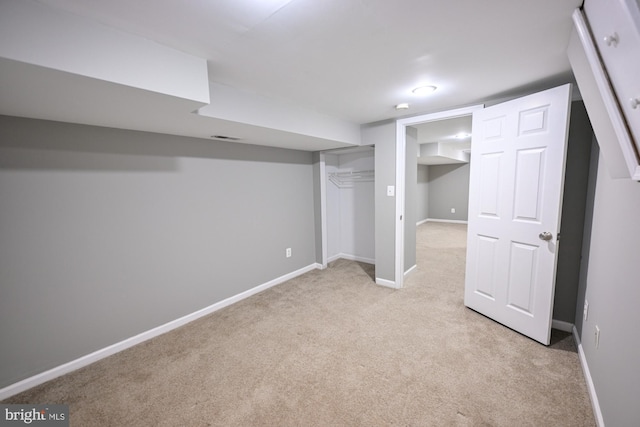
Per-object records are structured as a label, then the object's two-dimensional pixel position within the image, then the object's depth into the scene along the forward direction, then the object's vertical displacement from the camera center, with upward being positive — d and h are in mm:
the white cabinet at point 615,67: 807 +428
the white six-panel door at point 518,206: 1933 -182
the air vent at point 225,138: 2485 +545
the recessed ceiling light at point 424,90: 2078 +815
